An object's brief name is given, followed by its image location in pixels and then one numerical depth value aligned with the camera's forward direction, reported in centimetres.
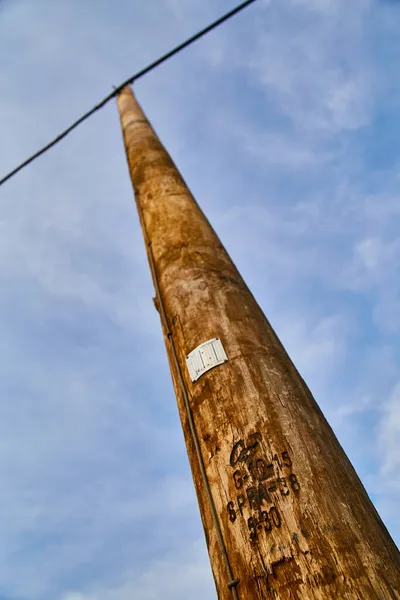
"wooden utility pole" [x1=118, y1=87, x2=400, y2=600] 111
